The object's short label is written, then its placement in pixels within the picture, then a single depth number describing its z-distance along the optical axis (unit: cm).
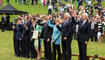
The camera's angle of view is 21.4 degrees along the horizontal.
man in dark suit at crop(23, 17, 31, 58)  1418
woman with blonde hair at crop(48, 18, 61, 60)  1224
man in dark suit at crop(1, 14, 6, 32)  2759
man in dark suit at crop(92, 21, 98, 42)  2062
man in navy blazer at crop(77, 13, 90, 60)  1159
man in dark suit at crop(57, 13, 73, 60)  1169
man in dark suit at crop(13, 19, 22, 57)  1494
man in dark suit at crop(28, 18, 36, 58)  1396
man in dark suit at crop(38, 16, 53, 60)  1284
